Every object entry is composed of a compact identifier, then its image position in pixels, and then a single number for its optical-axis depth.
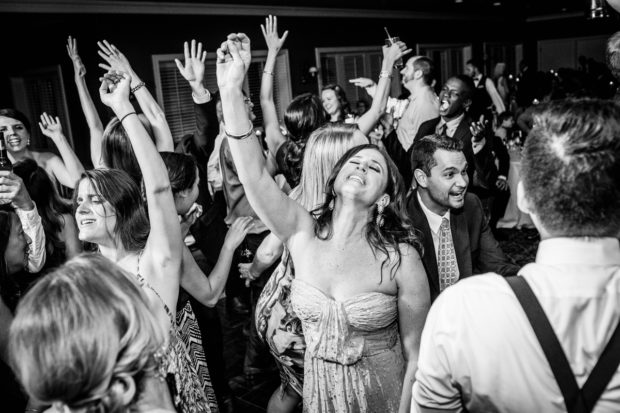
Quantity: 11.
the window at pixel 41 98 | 6.00
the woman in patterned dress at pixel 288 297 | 1.89
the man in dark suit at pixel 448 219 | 2.16
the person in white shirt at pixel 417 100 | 3.52
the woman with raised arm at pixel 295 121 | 2.76
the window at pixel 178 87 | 6.70
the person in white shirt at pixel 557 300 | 0.90
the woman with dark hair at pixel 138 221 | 1.56
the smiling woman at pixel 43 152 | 2.88
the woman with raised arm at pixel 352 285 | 1.61
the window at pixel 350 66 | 9.01
